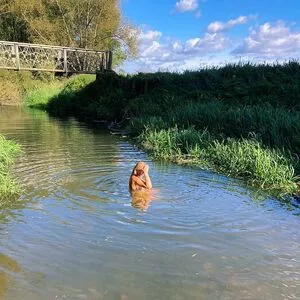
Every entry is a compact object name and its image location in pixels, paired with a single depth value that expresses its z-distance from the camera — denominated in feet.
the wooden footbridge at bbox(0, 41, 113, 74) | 66.43
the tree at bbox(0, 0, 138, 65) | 82.70
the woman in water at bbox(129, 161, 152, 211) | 18.64
